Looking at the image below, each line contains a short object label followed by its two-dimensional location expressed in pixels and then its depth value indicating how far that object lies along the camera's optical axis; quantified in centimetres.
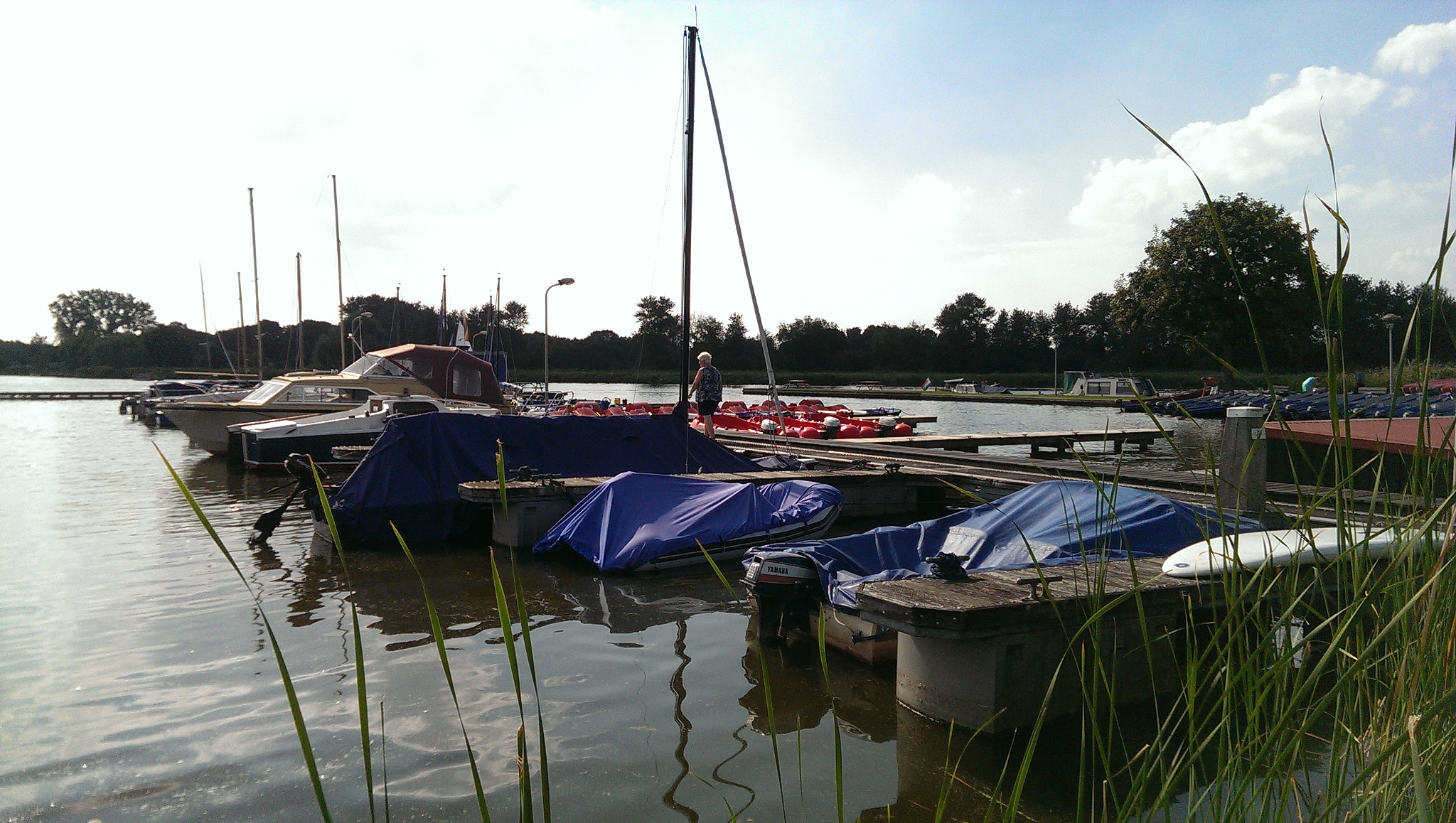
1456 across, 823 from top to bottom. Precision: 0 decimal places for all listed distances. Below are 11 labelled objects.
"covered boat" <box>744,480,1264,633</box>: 620
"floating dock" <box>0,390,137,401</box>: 6093
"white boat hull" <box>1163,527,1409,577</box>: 421
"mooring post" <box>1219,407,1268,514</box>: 691
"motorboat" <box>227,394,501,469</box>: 1773
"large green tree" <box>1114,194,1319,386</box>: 4356
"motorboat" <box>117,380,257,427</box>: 3875
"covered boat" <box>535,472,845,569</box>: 889
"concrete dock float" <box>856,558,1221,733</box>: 478
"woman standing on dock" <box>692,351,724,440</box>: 1479
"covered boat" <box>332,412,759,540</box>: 1057
